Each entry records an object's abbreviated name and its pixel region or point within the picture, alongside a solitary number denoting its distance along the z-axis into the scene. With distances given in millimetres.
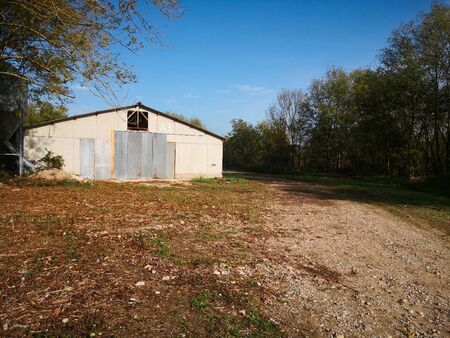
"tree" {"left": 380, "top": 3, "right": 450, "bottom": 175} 22156
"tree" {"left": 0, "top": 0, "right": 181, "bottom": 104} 7359
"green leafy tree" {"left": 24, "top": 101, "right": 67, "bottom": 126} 36806
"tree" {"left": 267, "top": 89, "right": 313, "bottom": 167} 36844
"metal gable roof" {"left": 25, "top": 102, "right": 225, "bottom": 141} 18439
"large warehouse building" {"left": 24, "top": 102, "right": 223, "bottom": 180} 18828
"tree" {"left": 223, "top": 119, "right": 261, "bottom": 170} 44656
